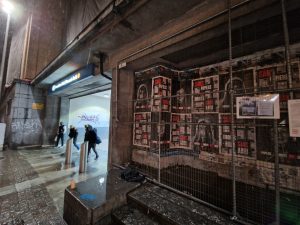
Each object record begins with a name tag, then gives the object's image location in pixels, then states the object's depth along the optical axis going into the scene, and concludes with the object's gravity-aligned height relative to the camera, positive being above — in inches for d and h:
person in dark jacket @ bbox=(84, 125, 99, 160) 279.3 -25.3
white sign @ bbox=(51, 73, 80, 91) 260.6 +76.1
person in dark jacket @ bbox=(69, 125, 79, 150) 335.3 -24.7
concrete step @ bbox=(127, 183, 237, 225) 88.0 -53.9
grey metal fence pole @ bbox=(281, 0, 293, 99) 70.5 +34.3
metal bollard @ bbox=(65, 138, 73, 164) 257.4 -51.1
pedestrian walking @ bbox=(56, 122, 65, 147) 394.1 -24.8
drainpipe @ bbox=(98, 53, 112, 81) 213.5 +81.0
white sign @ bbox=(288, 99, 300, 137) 68.7 +4.2
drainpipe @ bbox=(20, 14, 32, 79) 398.3 +186.7
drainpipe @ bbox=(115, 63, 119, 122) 197.8 +53.5
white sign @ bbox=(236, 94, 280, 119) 74.3 +9.6
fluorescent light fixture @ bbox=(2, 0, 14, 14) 281.9 +206.2
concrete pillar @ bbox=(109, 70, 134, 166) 193.8 +5.4
